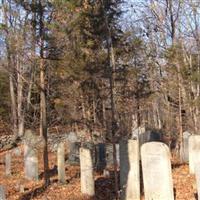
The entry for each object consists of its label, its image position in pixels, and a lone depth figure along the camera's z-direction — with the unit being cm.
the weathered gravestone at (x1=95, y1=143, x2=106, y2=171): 1685
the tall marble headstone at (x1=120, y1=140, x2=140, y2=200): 1123
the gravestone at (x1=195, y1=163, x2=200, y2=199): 984
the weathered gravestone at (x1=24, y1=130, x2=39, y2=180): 1482
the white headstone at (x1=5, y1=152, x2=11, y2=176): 1633
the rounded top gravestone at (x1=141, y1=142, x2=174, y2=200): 1042
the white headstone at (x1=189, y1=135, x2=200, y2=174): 1392
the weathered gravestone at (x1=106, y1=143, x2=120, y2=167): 1701
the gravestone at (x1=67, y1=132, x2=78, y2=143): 2209
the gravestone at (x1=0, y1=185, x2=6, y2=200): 836
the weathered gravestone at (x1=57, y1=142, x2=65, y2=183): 1358
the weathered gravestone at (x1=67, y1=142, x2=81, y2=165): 1789
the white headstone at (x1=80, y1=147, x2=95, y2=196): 1210
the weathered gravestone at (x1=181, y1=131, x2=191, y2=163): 1767
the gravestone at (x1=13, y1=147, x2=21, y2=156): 2264
